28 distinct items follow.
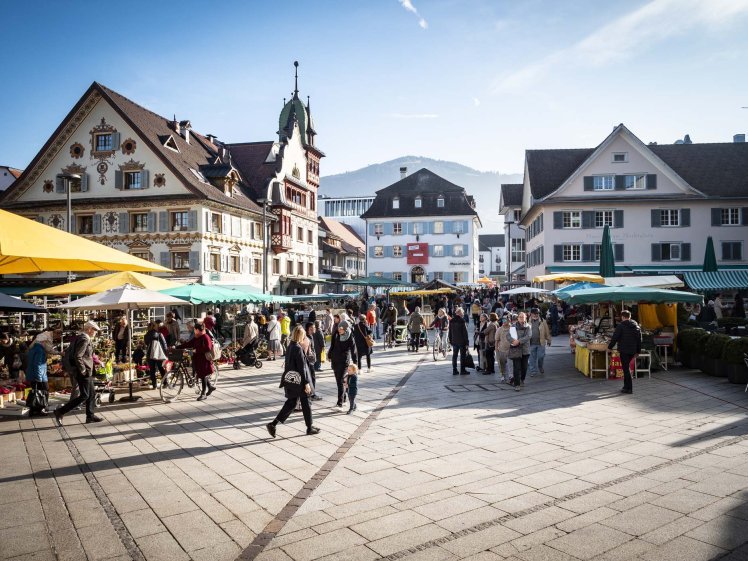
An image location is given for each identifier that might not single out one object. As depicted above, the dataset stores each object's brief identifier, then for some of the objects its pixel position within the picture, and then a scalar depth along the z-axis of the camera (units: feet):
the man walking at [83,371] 32.28
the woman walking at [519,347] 43.52
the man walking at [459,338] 51.01
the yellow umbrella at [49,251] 18.40
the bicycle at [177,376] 42.36
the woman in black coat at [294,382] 28.91
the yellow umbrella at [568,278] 77.25
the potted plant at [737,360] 42.65
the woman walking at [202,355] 39.33
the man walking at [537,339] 49.60
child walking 35.35
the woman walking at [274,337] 63.10
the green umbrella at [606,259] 79.20
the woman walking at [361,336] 51.47
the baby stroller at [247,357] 59.41
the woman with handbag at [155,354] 43.57
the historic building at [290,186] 141.90
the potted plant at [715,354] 46.11
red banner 202.39
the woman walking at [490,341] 50.11
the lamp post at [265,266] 97.76
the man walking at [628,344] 41.14
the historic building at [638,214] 136.15
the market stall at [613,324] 48.96
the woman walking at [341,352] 36.55
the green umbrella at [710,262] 90.79
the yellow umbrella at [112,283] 47.65
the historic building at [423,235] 202.18
